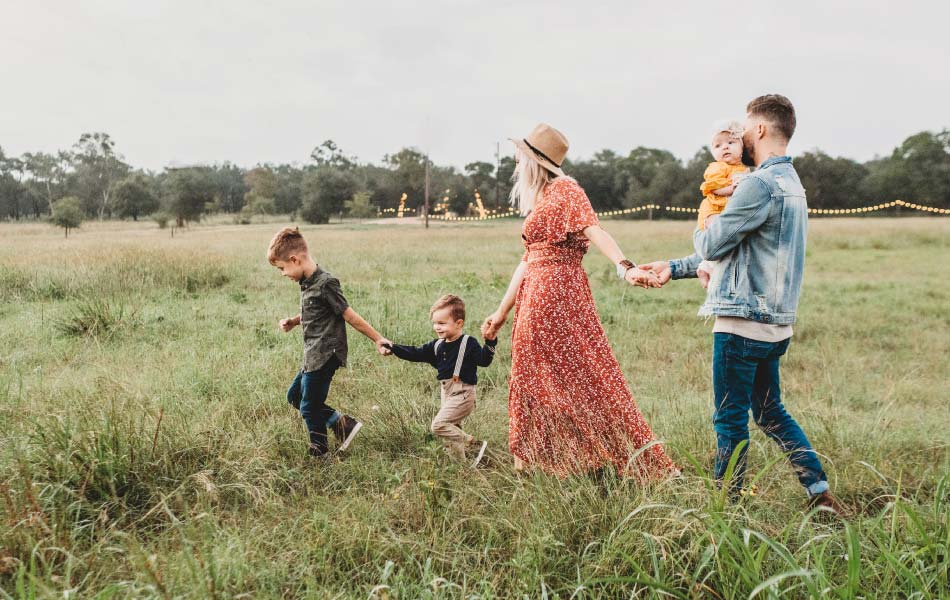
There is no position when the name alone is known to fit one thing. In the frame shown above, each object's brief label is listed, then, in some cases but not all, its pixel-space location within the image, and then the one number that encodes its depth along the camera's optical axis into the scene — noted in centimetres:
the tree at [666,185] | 6812
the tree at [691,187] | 6588
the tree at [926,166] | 5369
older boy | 374
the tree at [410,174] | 6575
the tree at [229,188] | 4997
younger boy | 367
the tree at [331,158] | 8306
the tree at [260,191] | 4578
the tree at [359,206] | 4900
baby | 354
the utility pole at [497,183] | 6709
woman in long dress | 342
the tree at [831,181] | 5906
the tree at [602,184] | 7288
